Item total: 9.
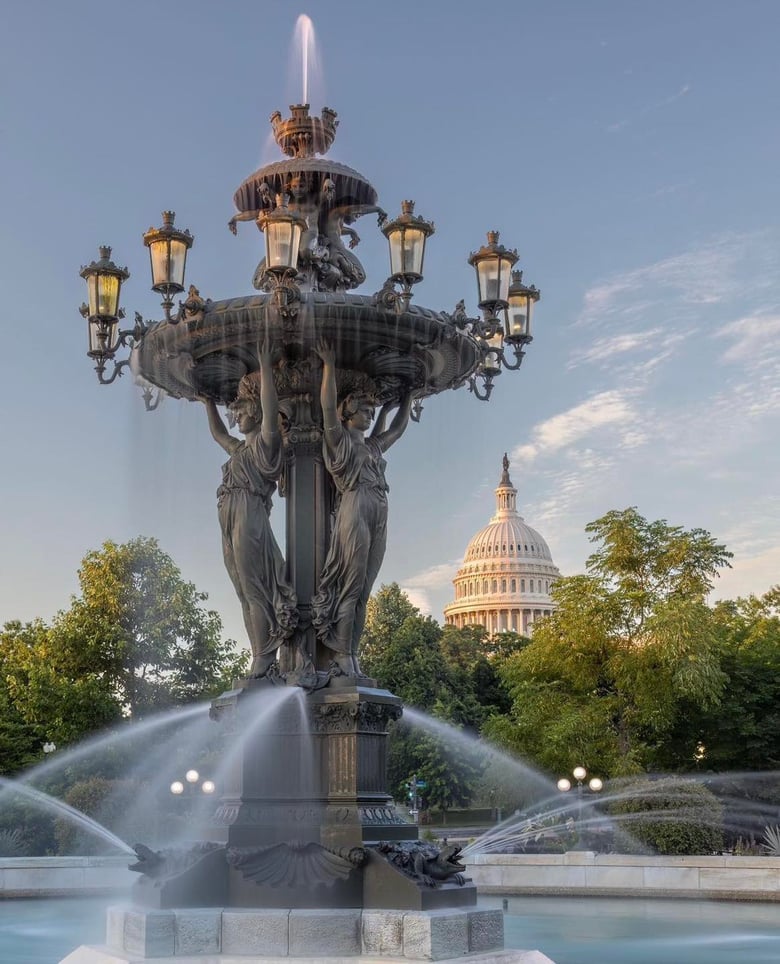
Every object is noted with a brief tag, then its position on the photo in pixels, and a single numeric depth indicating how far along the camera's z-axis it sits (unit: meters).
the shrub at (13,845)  28.59
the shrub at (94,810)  27.89
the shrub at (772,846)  27.33
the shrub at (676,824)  26.70
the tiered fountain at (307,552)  9.73
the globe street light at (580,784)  32.00
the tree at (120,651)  44.06
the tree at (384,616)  77.94
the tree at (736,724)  41.06
